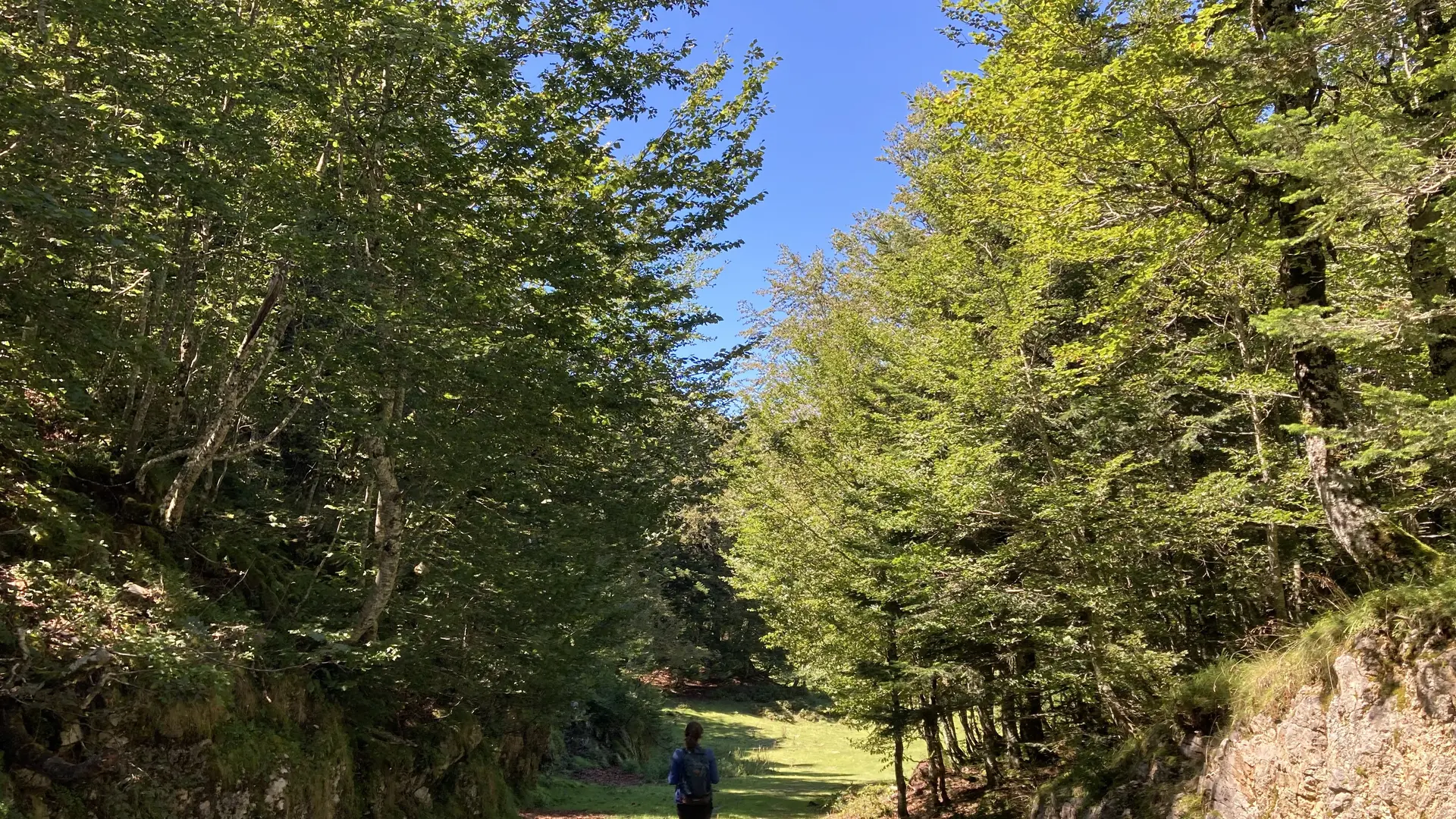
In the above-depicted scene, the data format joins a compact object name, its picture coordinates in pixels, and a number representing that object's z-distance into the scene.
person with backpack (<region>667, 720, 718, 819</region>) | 6.34
